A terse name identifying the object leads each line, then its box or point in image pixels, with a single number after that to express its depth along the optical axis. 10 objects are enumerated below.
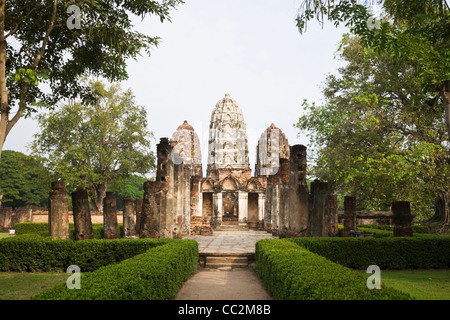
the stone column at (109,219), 17.36
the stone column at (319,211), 14.51
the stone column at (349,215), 17.88
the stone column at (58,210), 13.55
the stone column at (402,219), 14.87
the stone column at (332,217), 18.22
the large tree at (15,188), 43.72
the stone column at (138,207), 20.02
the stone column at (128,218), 19.78
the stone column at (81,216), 14.06
